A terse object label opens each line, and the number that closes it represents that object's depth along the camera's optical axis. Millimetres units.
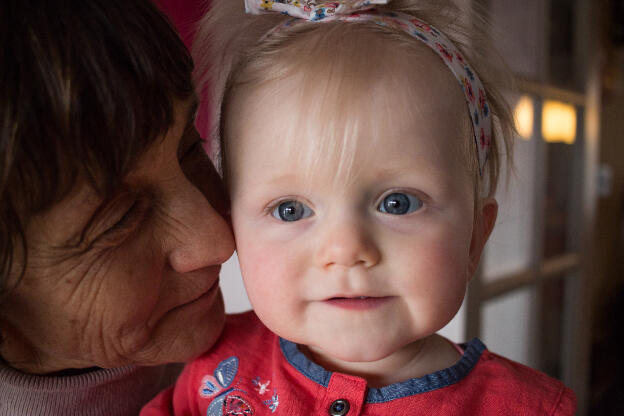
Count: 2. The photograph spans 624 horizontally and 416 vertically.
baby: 374
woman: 339
